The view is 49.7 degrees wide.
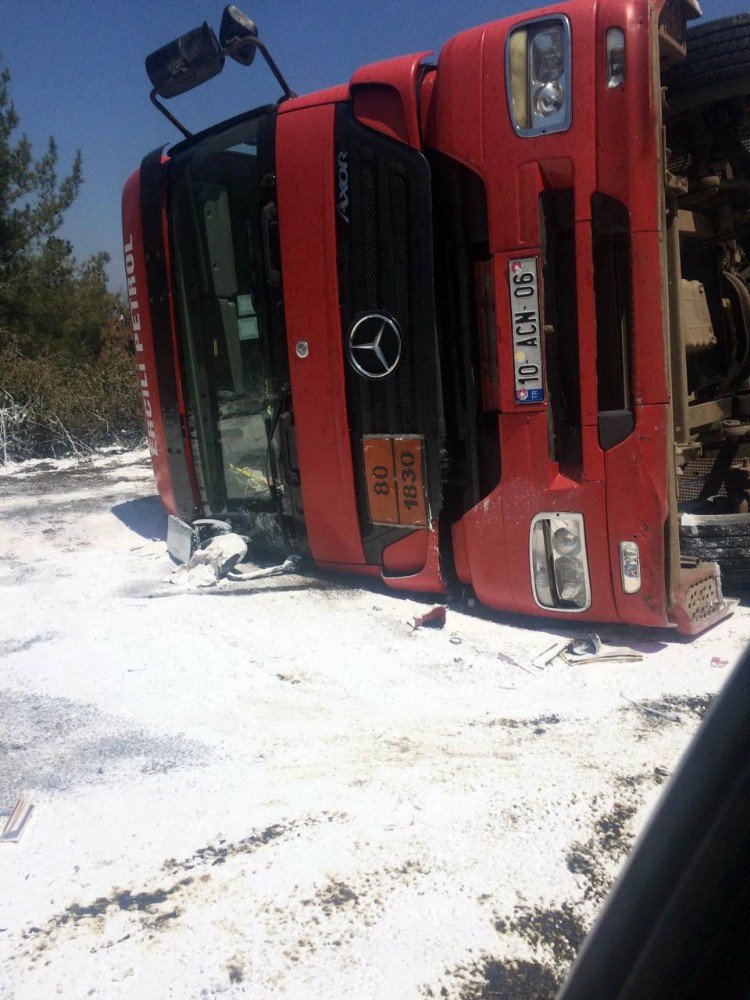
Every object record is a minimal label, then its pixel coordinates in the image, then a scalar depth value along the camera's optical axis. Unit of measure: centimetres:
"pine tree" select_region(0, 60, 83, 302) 1369
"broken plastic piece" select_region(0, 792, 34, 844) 174
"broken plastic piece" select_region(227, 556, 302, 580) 367
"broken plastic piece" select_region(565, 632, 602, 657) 281
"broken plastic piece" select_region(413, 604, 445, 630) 309
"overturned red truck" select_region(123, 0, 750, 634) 268
